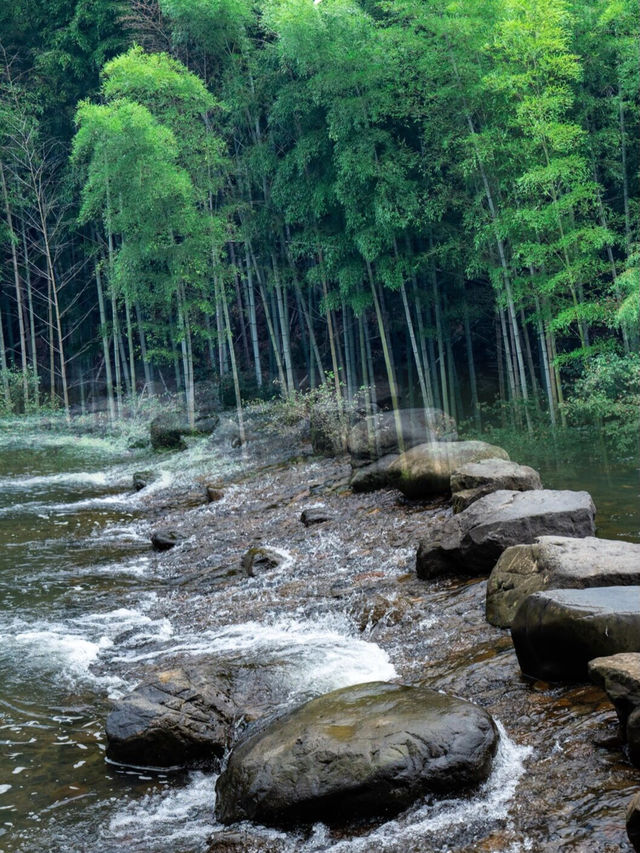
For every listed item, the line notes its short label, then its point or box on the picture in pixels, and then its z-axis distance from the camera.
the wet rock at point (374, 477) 9.90
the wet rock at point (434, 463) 8.88
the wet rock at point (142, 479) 13.41
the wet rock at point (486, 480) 7.71
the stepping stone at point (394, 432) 10.92
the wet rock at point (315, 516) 9.13
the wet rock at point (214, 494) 11.69
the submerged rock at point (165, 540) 9.23
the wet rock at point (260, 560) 7.60
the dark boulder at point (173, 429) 17.55
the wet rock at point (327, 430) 13.13
